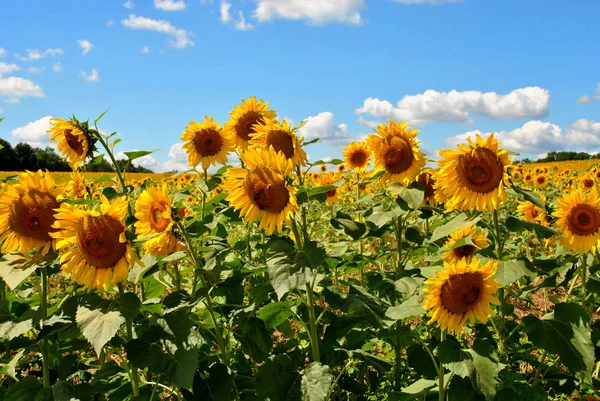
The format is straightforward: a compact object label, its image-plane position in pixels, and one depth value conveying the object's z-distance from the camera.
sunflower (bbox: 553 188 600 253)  3.06
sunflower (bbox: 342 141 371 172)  4.93
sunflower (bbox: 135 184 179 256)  2.65
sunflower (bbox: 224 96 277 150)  3.34
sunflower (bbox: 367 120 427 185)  3.15
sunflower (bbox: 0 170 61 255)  2.50
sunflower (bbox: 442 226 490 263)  3.12
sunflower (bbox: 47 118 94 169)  2.95
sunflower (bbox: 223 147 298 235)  2.38
